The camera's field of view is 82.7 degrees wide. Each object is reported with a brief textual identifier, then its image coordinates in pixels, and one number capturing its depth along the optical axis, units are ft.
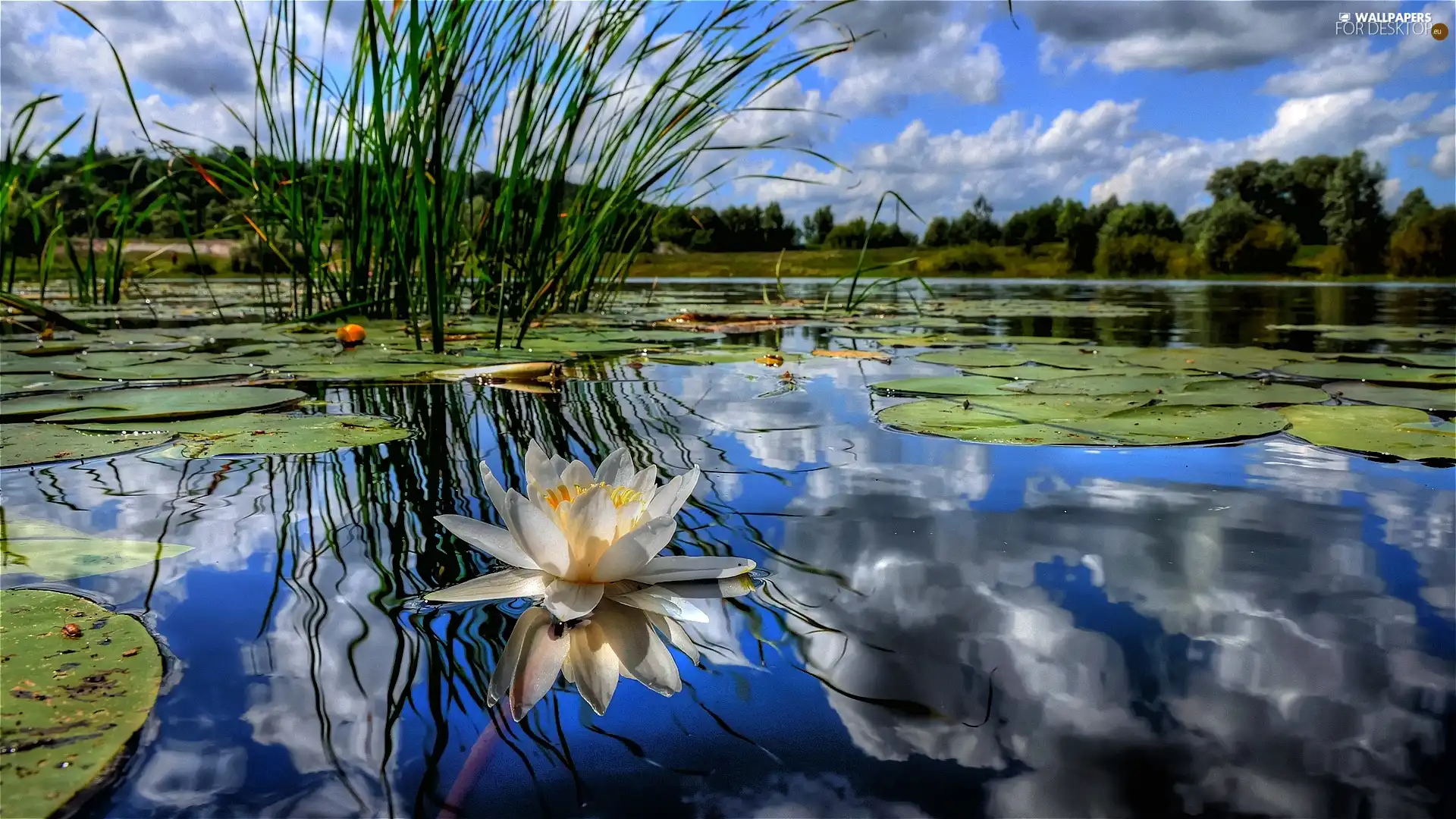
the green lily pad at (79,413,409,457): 3.32
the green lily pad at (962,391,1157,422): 4.09
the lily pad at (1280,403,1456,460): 3.43
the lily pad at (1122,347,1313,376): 6.10
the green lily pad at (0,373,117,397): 4.82
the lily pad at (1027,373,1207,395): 4.91
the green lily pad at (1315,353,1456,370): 6.34
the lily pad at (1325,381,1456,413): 4.52
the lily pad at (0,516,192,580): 2.02
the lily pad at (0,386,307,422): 3.97
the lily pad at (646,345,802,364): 6.77
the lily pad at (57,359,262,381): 5.13
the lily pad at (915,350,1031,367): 6.23
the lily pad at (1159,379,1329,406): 4.49
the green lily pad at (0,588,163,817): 1.19
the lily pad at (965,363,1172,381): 5.54
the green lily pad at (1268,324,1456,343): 9.05
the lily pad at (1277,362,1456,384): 5.46
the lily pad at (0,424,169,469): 3.17
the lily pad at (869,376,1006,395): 4.91
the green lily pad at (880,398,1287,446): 3.56
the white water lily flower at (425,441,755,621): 1.75
